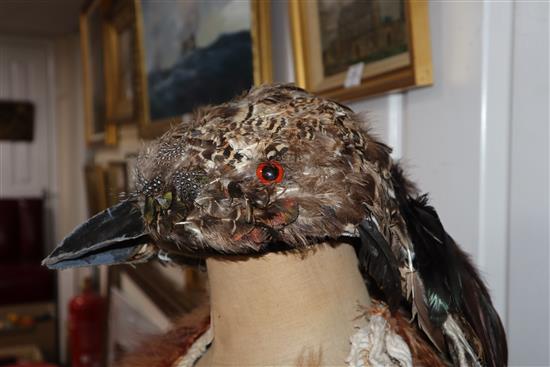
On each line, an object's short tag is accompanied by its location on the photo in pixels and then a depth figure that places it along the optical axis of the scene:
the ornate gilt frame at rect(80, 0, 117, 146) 2.03
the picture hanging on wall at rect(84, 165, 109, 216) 2.16
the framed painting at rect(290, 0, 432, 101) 0.62
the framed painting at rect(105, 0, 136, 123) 1.74
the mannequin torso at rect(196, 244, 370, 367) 0.41
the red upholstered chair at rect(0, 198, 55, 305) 2.97
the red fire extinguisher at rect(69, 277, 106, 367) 2.14
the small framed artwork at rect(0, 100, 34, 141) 3.48
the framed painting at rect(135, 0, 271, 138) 0.94
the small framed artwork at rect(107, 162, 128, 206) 1.86
